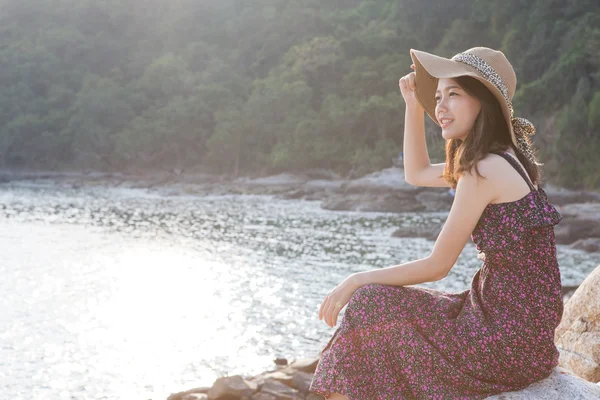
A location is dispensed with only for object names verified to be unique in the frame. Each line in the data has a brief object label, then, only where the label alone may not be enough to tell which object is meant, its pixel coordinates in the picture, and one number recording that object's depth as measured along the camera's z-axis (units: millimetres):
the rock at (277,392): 5926
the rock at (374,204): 30250
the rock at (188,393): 6428
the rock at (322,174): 48406
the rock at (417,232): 20859
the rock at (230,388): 5906
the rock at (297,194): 37625
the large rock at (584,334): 3307
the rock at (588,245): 18378
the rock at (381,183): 37594
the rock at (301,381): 6192
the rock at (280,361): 7797
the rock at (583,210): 24578
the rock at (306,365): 6699
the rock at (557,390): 2233
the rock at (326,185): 39594
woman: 2141
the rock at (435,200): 31472
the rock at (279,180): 46750
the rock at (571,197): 32438
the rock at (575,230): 20141
